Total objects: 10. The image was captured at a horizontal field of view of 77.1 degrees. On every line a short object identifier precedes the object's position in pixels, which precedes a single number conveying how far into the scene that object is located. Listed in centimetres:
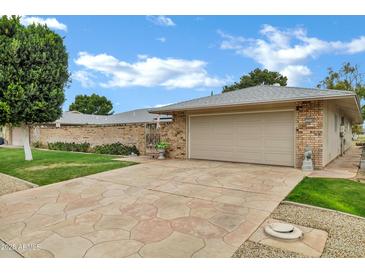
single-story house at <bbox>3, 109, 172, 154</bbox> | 1245
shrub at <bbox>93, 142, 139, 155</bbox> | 1292
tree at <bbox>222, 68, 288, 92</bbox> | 3291
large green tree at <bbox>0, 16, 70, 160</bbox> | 850
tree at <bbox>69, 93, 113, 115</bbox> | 4697
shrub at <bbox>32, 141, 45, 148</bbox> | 1862
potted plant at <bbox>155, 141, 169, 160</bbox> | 1107
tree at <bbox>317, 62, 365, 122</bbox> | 2659
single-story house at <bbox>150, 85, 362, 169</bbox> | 775
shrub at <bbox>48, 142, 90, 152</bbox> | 1524
